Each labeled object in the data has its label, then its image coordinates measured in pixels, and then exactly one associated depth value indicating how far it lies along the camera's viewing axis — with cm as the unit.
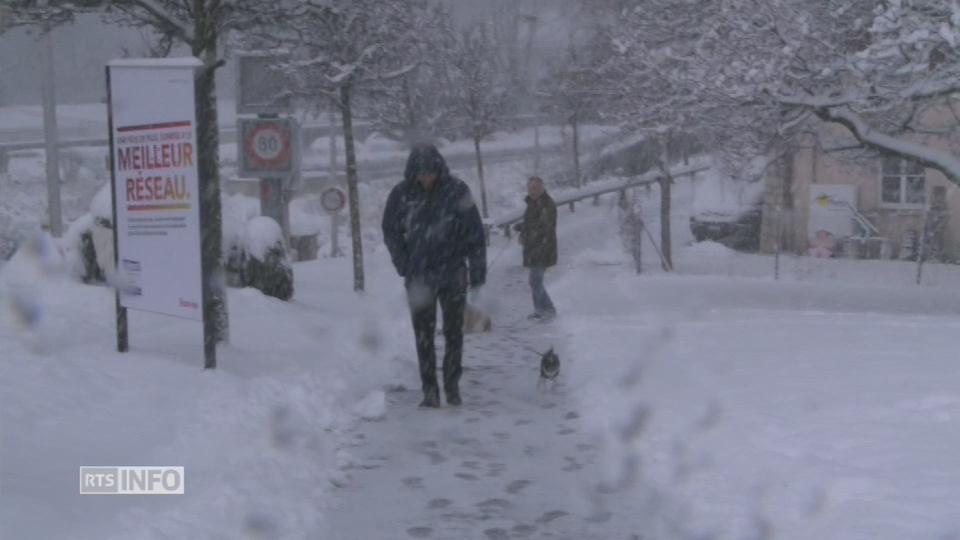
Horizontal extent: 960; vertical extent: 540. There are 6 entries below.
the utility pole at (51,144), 2524
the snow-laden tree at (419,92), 1555
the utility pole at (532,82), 3984
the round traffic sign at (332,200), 1878
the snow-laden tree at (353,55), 1422
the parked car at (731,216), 2775
